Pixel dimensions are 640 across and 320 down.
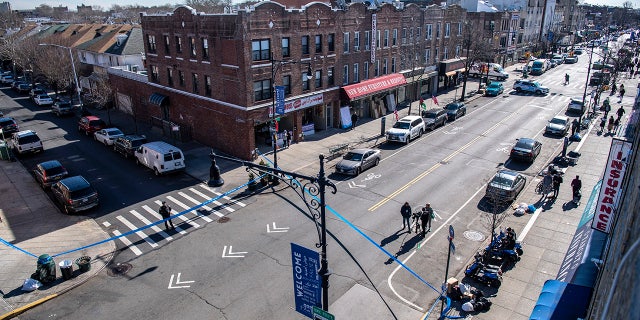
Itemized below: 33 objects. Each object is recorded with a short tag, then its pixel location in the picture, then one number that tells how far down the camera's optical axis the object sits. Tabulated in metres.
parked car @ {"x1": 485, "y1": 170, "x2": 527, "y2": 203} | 24.08
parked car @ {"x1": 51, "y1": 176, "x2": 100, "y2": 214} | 23.61
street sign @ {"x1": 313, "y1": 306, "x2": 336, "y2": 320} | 10.65
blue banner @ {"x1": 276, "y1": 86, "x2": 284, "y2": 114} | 30.19
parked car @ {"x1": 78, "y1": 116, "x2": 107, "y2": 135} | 39.06
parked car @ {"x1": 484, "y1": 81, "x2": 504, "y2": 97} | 55.31
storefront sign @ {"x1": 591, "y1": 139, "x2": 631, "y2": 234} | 14.88
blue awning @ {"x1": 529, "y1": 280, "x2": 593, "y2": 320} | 12.56
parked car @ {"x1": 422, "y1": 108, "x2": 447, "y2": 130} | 40.08
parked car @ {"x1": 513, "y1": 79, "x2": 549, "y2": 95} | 55.44
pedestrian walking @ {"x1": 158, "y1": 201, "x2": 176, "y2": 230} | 21.52
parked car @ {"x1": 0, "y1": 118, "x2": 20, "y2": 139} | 39.50
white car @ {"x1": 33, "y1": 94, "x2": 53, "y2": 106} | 51.50
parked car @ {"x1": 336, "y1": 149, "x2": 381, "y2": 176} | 28.94
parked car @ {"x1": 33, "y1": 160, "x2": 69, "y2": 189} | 27.11
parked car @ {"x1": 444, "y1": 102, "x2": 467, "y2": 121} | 43.81
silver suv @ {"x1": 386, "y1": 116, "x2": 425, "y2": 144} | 36.00
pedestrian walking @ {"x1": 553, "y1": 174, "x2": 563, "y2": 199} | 24.66
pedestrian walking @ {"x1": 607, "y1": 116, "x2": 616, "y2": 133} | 37.88
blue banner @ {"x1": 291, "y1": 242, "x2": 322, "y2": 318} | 11.63
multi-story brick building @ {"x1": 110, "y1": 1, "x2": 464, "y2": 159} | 31.62
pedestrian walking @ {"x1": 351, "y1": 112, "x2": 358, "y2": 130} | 40.86
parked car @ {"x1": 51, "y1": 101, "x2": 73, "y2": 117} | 46.67
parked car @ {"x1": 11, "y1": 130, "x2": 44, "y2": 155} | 33.56
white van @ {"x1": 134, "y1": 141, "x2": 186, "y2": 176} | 28.88
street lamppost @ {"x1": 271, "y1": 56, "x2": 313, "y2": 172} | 29.44
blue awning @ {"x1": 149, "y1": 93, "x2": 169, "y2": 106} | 39.59
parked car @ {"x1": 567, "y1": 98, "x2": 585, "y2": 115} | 44.81
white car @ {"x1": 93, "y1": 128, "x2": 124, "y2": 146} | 35.72
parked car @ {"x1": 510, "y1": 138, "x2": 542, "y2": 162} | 30.68
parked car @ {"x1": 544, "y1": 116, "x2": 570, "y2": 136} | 37.47
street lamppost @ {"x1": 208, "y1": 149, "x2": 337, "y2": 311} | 10.03
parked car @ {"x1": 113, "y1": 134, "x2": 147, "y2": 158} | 32.72
